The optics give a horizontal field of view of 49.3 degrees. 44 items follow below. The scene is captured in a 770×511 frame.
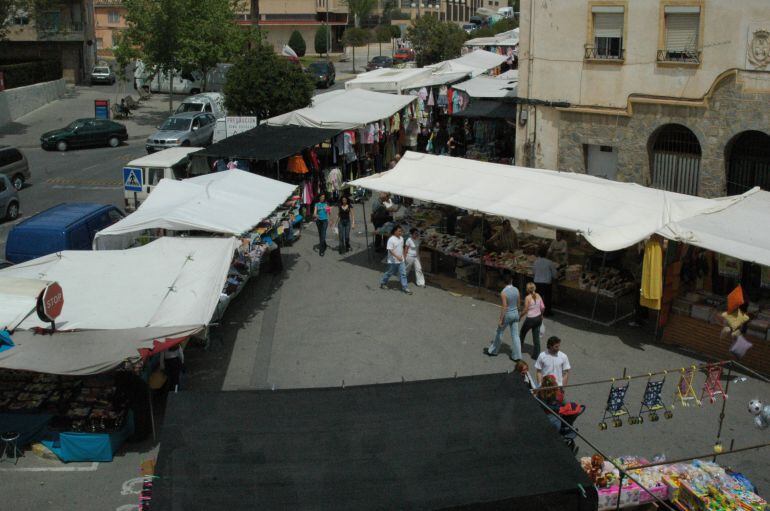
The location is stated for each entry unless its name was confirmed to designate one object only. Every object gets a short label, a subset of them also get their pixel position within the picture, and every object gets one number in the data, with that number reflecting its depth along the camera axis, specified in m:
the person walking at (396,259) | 17.72
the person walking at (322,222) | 20.44
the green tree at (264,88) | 30.72
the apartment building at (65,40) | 51.84
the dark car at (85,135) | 35.66
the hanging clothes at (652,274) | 14.70
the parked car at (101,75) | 54.34
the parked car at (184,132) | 31.48
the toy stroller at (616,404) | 10.98
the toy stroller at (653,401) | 11.20
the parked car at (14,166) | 27.53
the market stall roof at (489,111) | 27.22
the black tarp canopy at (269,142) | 21.69
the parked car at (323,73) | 52.28
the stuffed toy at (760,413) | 10.72
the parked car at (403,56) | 65.38
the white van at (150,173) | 24.11
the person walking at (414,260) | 18.12
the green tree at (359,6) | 81.00
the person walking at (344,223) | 20.39
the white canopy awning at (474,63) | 37.03
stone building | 19.98
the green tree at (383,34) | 82.69
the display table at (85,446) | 11.47
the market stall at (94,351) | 11.14
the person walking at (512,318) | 14.25
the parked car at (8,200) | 24.39
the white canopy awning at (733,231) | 13.86
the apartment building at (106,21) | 73.90
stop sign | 11.20
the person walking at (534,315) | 14.24
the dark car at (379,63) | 62.20
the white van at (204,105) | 36.38
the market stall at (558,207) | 15.52
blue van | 17.69
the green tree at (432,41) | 56.62
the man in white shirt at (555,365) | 11.97
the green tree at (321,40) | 75.38
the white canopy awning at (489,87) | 28.75
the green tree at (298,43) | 72.72
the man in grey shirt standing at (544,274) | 16.08
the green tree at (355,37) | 79.88
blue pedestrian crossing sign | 23.41
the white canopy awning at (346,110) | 24.94
